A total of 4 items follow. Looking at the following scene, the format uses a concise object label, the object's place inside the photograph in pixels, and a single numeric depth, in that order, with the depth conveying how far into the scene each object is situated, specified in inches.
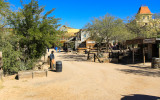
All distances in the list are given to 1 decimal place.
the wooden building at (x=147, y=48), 564.7
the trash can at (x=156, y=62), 496.8
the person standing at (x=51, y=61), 467.2
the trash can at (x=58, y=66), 426.2
